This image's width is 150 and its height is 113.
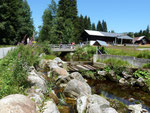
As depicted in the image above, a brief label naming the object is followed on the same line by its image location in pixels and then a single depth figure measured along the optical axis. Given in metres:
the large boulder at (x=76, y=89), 6.44
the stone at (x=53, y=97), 5.65
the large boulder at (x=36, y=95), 4.24
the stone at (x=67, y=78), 8.27
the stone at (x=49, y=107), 3.96
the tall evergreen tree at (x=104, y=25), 84.25
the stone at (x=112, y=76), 10.76
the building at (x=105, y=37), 40.72
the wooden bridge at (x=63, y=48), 25.38
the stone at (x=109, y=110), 4.35
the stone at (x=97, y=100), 5.05
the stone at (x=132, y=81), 9.45
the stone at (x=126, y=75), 10.29
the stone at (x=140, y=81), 8.95
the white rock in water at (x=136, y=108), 5.26
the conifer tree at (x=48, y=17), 39.66
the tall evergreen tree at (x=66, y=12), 32.91
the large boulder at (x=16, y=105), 2.62
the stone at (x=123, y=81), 9.88
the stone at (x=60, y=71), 9.90
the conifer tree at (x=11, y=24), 27.30
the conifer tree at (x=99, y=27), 81.00
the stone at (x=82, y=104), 4.94
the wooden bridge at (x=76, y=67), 12.78
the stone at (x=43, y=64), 13.70
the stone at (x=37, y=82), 5.50
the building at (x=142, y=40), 48.00
